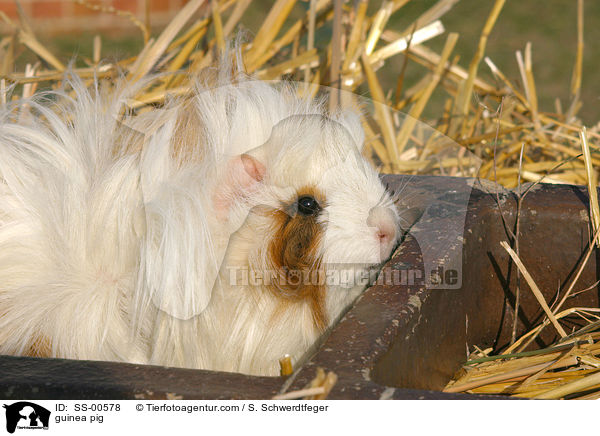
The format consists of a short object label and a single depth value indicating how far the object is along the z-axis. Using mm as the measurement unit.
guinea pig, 843
